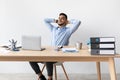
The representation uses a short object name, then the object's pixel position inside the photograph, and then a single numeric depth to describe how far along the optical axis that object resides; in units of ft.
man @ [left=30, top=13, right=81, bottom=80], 12.38
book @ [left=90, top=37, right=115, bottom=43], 8.53
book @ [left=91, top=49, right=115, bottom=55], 8.63
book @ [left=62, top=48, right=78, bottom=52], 9.38
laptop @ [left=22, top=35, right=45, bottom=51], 9.20
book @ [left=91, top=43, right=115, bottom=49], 8.55
